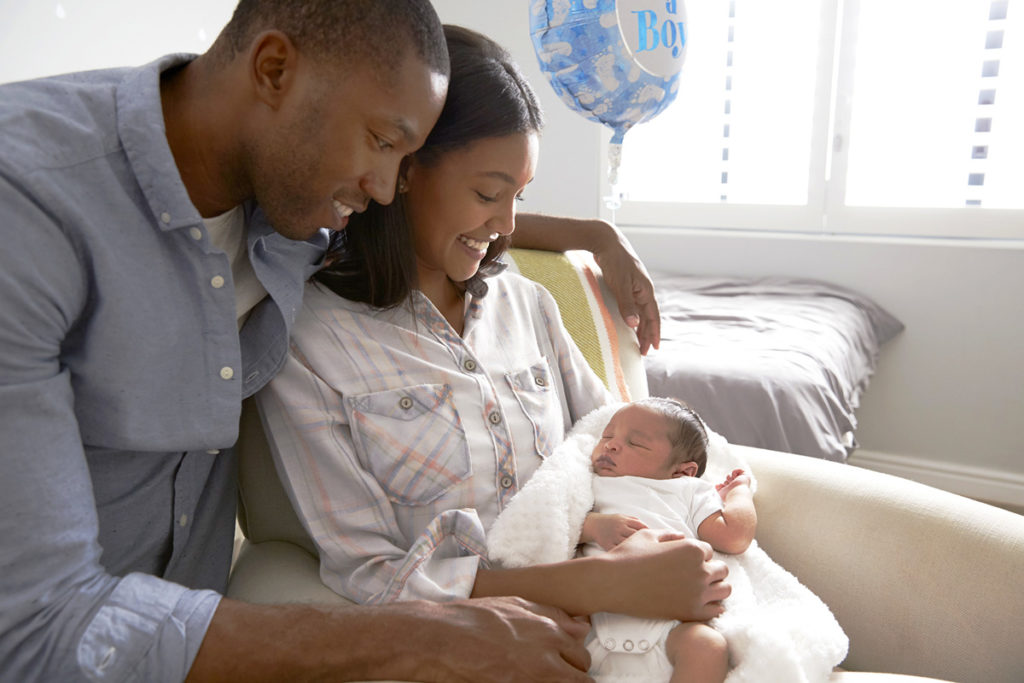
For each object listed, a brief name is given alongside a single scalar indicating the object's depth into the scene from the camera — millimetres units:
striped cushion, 1595
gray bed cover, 2301
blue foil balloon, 2244
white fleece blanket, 1000
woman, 1073
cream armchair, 1114
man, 821
